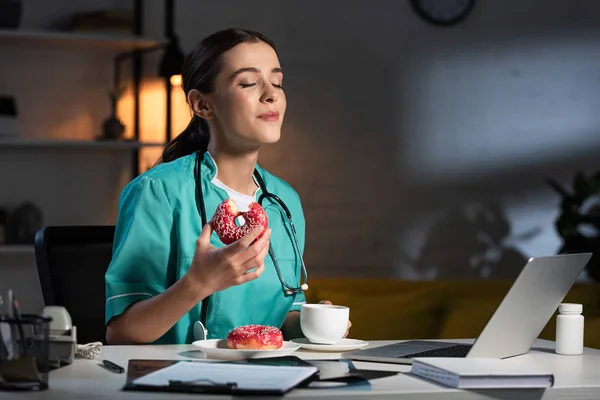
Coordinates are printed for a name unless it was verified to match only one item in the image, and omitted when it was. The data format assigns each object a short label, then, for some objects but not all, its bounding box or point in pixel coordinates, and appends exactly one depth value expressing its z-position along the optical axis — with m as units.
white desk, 2.18
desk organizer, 2.20
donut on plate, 2.53
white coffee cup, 2.64
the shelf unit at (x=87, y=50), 5.07
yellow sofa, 4.27
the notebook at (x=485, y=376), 2.27
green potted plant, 5.17
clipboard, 2.17
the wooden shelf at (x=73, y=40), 5.04
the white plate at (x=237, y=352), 2.48
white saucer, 2.62
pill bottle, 2.68
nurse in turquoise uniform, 2.77
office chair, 3.04
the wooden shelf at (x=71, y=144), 5.09
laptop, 2.45
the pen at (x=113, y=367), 2.35
